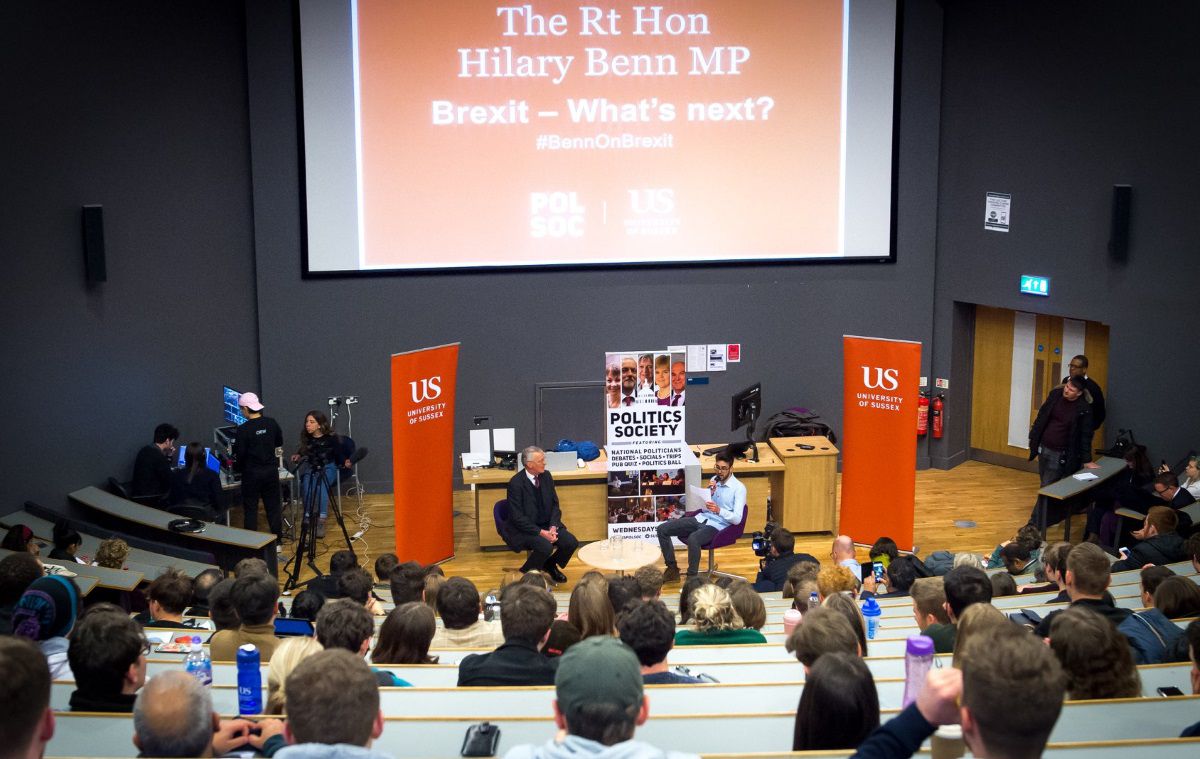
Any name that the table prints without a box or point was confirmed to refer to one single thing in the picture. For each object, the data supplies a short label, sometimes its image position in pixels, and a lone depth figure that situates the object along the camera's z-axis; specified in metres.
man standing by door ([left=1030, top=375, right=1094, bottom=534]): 10.41
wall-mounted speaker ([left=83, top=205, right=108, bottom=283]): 9.68
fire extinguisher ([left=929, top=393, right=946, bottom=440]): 12.47
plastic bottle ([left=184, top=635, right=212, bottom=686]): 4.44
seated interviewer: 9.55
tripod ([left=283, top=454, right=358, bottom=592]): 9.46
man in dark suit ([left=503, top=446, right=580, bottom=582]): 9.65
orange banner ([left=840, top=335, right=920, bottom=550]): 9.80
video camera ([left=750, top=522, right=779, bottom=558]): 8.69
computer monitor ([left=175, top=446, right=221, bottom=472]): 10.34
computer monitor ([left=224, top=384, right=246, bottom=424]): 10.78
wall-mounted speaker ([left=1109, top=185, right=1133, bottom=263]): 10.57
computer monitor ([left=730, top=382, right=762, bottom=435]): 10.61
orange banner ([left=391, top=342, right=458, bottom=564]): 9.55
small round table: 8.80
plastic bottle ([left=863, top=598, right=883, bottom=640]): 6.38
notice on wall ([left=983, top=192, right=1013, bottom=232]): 11.70
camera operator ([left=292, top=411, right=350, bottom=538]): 9.61
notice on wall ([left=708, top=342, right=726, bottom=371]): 12.06
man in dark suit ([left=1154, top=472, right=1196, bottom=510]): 9.05
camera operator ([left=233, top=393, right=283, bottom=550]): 10.03
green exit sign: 11.41
